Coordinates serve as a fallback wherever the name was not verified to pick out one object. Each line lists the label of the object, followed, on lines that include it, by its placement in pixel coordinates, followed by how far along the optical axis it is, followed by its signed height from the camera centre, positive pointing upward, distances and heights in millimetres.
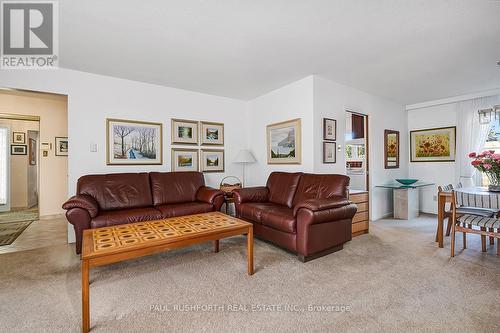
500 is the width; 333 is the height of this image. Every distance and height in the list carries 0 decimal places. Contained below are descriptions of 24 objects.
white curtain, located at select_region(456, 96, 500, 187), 4359 +602
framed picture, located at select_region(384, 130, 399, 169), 4848 +357
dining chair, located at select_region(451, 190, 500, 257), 2545 -612
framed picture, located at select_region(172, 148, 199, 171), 4254 +150
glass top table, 4488 -387
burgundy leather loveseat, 2568 -573
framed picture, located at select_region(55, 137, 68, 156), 4809 +459
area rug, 3332 -1017
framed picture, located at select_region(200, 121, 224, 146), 4559 +675
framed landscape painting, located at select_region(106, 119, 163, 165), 3691 +417
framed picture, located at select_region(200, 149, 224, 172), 4561 +139
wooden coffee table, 1604 -591
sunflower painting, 4812 +456
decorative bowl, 4704 -314
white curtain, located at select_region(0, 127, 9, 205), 5219 +134
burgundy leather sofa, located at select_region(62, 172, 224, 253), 2658 -440
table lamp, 4562 +193
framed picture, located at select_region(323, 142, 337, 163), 3779 +234
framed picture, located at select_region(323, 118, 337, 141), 3764 +606
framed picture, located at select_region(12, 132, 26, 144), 5379 +731
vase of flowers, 2914 -12
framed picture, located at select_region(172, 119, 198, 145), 4234 +668
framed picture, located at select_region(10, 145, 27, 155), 5371 +435
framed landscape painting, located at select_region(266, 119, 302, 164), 3887 +429
